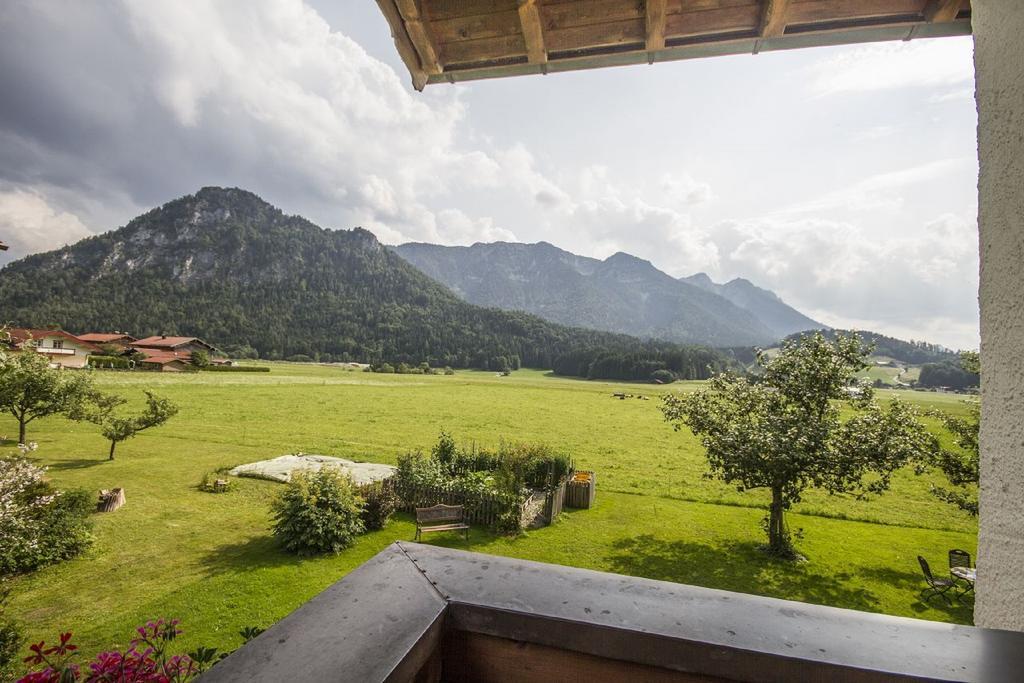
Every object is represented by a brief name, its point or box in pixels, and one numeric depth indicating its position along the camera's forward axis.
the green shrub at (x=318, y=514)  13.50
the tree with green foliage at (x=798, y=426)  12.61
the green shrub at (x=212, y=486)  18.58
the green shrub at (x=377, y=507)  15.87
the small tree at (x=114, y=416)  21.77
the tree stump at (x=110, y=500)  15.62
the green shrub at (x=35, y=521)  9.92
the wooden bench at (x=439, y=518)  15.12
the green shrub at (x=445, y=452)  20.86
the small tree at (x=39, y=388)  19.25
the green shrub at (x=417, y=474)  17.91
